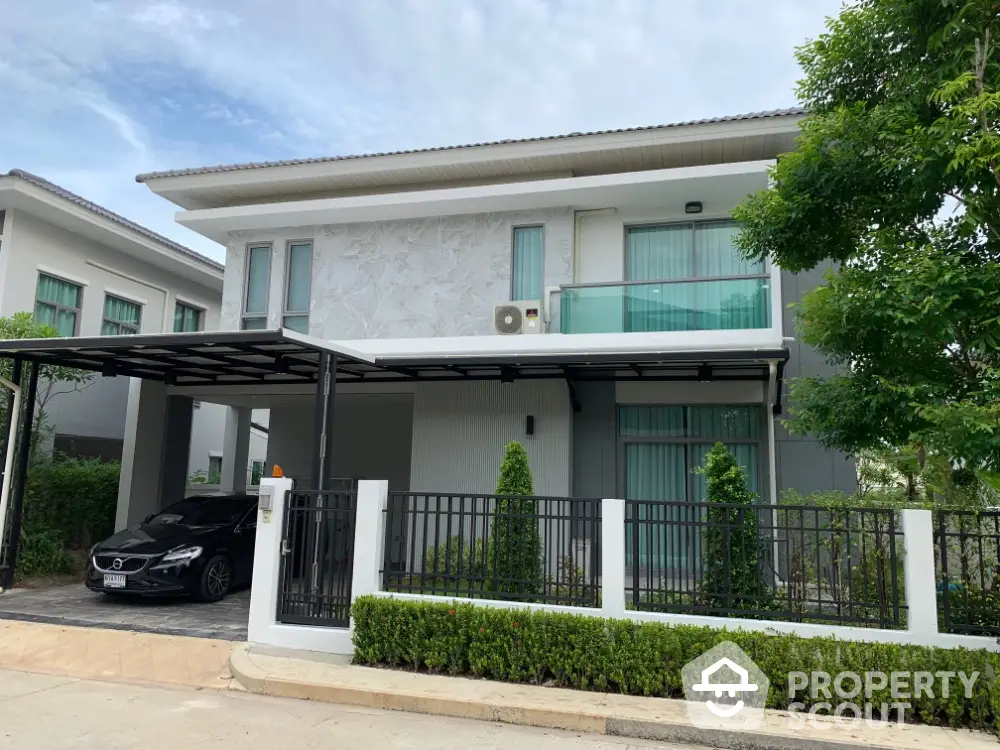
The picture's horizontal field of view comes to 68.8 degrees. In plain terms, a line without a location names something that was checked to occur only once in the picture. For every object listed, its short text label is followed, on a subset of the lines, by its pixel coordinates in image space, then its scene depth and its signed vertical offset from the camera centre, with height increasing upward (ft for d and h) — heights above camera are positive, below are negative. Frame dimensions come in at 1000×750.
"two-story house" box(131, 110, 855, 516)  34.09 +10.31
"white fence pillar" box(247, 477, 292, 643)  24.82 -2.82
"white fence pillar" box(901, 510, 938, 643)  19.71 -1.97
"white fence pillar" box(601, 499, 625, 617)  22.18 -2.00
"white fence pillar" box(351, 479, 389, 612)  24.25 -1.77
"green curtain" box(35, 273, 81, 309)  46.86 +11.95
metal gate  24.97 -2.62
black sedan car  30.81 -3.21
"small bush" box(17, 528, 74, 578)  35.68 -3.92
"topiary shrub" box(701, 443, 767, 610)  21.90 -1.57
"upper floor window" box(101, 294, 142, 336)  52.65 +11.71
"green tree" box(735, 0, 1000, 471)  18.19 +8.08
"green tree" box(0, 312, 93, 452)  37.06 +5.67
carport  28.99 +5.55
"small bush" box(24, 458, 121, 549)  37.99 -1.28
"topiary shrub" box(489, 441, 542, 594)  23.93 -1.91
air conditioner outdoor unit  35.63 +8.34
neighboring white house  43.98 +13.69
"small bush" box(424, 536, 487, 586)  23.90 -2.54
